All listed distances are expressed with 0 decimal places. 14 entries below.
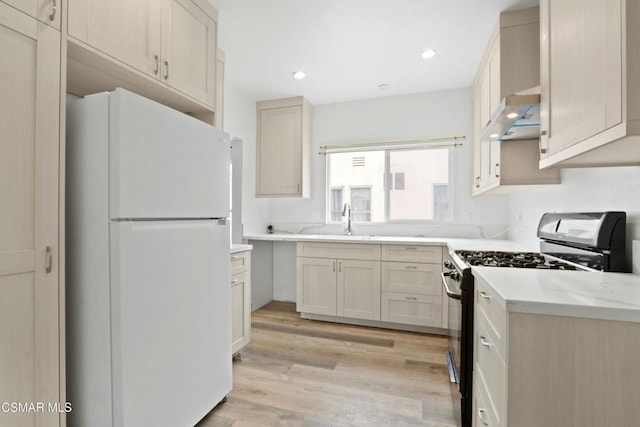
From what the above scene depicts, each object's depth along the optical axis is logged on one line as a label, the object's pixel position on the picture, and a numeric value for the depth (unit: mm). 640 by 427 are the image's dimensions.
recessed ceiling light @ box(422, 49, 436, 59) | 2527
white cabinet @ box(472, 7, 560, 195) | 2023
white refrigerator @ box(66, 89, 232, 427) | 1190
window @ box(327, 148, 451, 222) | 3441
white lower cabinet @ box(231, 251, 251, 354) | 2264
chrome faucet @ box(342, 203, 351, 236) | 3615
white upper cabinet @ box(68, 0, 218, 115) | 1321
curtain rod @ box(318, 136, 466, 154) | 3352
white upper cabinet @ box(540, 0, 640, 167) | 808
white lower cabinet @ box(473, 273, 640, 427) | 791
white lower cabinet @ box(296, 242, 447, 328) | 2834
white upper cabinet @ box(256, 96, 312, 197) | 3566
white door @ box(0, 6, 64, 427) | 1017
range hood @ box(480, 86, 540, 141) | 1443
